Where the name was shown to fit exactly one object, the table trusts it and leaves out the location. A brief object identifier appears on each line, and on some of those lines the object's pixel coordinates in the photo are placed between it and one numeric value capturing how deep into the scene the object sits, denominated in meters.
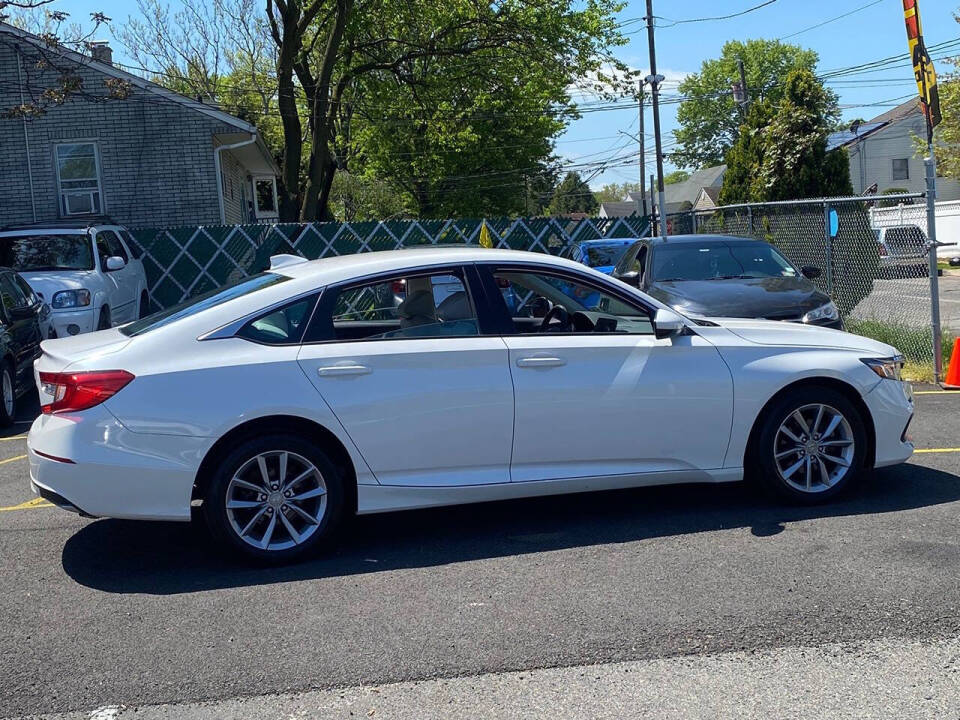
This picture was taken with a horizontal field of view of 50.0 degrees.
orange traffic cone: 10.35
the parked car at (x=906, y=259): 14.19
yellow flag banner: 10.66
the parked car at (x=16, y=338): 10.22
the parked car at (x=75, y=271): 13.02
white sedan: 5.15
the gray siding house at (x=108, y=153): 20.11
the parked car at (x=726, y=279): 10.34
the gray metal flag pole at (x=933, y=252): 10.17
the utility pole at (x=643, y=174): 45.31
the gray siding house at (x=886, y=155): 58.31
